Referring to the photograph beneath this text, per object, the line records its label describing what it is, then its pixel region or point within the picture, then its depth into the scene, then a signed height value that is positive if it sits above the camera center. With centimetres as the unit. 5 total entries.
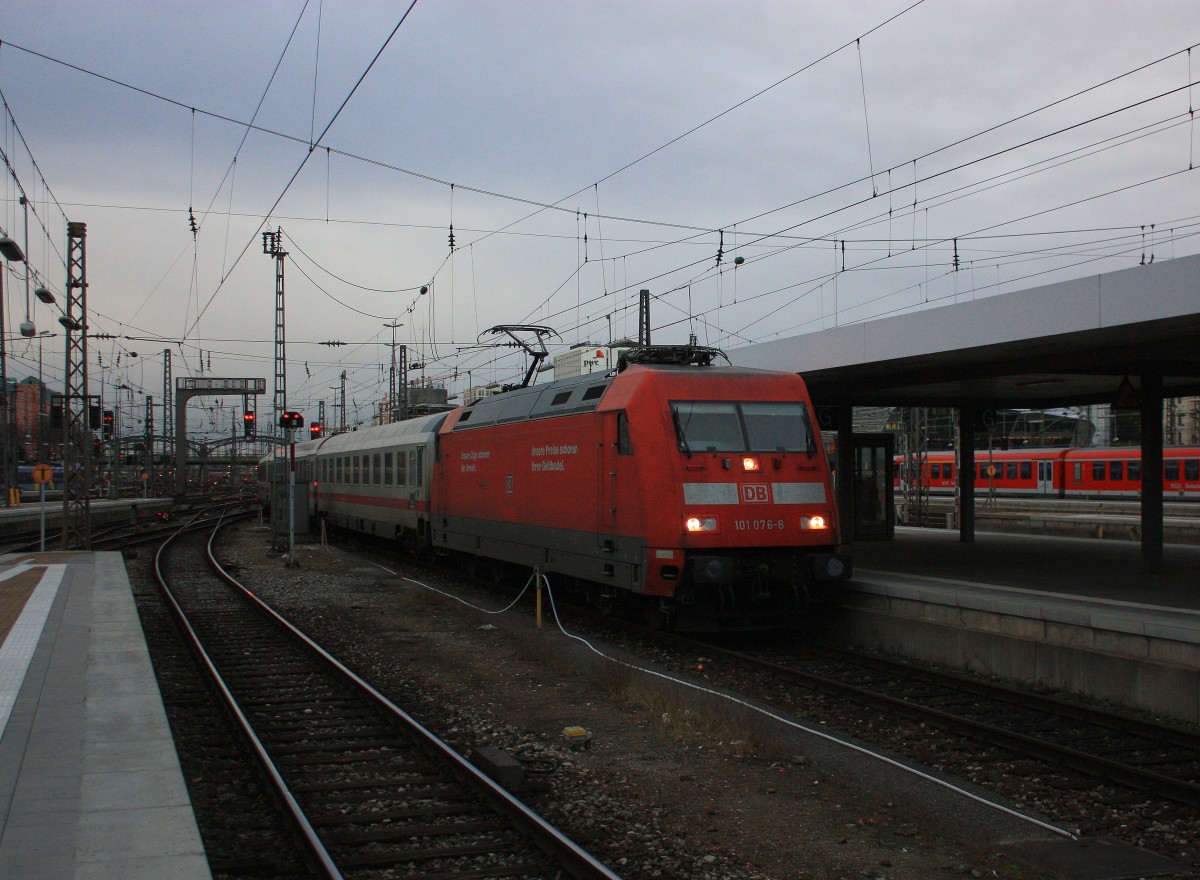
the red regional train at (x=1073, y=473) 3559 -66
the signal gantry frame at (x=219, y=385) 6225 +532
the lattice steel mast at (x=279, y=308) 3170 +497
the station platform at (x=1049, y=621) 915 -178
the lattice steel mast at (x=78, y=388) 2467 +203
